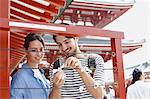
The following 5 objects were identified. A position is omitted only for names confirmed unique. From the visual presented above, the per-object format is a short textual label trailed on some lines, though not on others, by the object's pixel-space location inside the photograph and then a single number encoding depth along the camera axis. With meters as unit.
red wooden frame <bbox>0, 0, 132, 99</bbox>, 1.10
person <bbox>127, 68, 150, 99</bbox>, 3.27
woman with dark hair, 1.19
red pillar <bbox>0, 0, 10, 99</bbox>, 1.10
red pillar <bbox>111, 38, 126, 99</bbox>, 1.32
